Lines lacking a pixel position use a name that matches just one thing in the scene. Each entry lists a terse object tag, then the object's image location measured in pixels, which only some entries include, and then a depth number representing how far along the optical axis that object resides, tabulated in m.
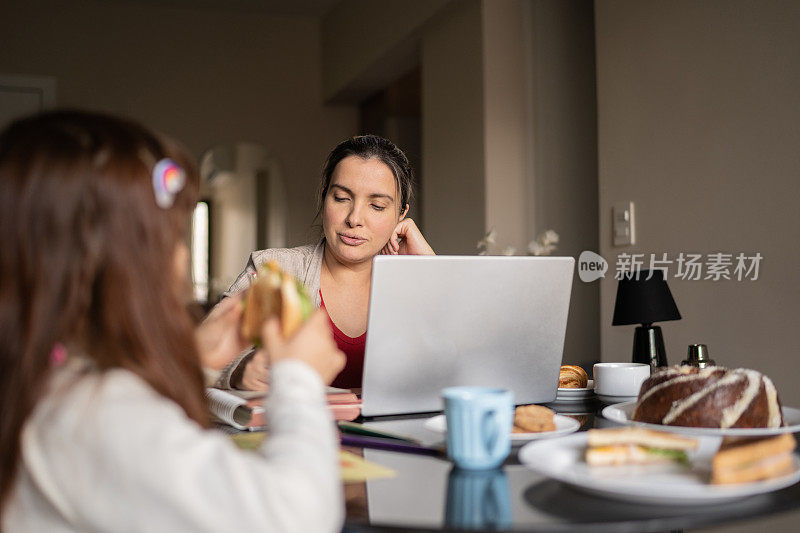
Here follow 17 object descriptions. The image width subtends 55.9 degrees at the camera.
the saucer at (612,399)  1.31
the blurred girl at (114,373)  0.62
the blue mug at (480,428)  0.84
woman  1.96
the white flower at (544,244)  2.84
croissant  1.44
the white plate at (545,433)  0.99
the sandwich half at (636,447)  0.83
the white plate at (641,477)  0.71
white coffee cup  1.31
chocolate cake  0.97
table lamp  1.60
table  0.68
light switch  2.39
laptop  1.11
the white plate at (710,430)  0.93
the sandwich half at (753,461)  0.75
